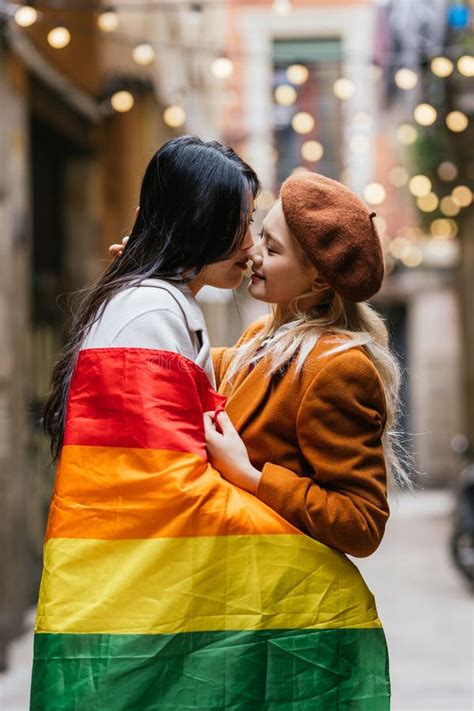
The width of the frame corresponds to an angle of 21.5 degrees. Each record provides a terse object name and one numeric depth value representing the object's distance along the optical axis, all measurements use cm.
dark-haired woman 231
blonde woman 245
